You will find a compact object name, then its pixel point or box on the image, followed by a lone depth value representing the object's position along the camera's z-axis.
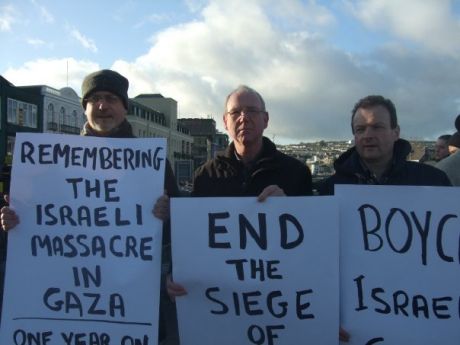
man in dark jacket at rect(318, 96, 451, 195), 2.83
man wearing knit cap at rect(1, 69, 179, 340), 2.84
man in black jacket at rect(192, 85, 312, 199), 2.98
